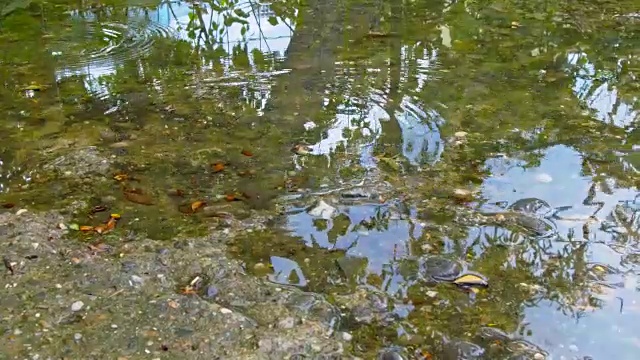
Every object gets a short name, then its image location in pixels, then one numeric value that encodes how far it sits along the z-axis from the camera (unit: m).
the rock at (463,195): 2.65
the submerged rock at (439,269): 2.22
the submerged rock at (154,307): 1.89
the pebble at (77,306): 2.03
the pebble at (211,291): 2.11
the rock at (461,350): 1.88
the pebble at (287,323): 1.98
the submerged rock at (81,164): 2.87
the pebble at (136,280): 2.16
